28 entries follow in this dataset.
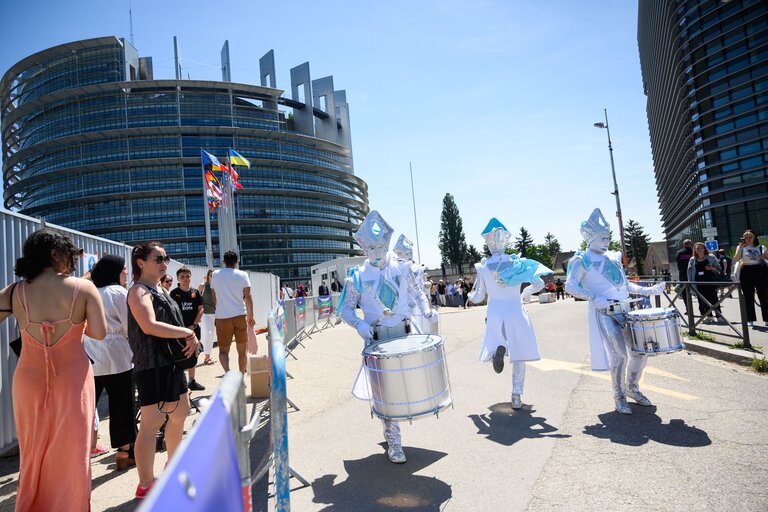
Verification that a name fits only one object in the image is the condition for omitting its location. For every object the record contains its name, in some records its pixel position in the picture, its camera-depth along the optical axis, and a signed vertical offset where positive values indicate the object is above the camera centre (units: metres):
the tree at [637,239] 115.76 +5.11
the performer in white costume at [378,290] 4.66 -0.07
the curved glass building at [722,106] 53.31 +17.83
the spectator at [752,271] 9.55 -0.48
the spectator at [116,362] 4.32 -0.51
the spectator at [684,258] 11.91 -0.09
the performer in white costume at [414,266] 5.18 +0.19
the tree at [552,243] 151.12 +7.96
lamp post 29.08 +4.60
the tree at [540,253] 117.06 +4.08
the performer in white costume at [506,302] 5.80 -0.41
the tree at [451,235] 96.94 +8.73
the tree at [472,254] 104.31 +4.81
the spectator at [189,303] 6.97 -0.02
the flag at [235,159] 22.82 +6.93
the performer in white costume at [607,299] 5.24 -0.44
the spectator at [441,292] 31.51 -1.02
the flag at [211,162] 19.34 +5.91
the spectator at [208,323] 8.52 -0.56
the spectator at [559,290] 34.67 -1.77
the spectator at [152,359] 3.46 -0.41
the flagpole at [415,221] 53.40 +6.92
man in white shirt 7.40 -0.13
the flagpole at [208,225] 18.50 +3.09
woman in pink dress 2.91 -0.42
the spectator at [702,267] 10.67 -0.33
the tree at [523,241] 127.69 +8.11
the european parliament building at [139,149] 72.69 +25.69
